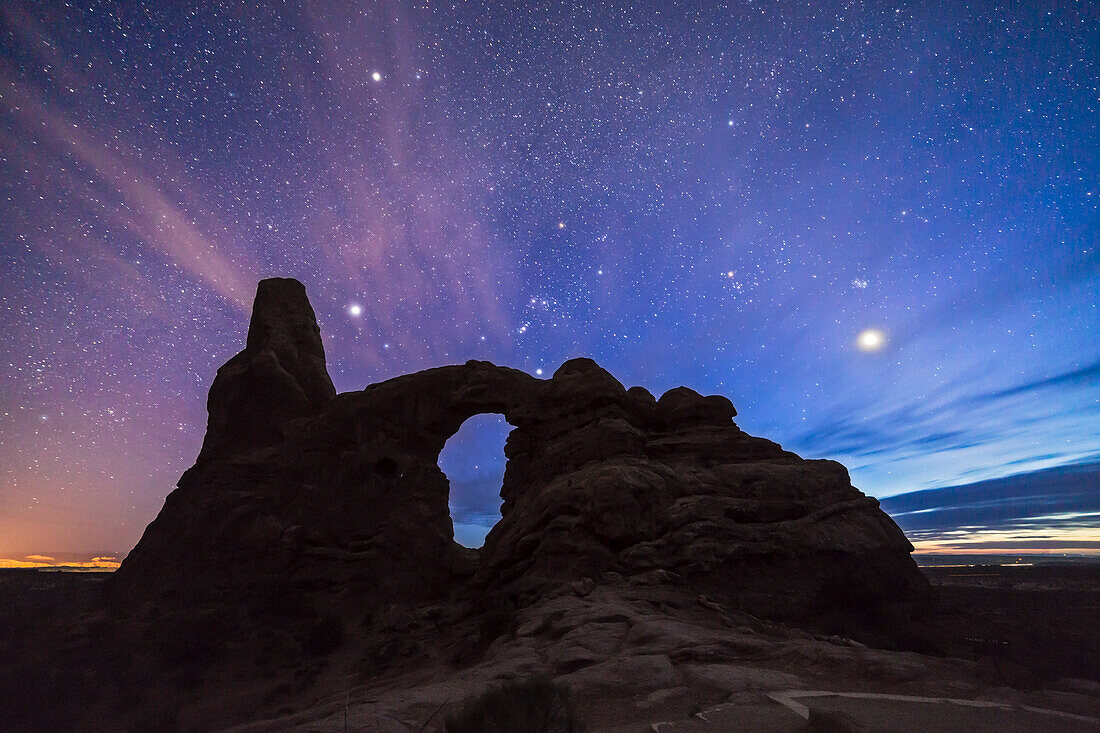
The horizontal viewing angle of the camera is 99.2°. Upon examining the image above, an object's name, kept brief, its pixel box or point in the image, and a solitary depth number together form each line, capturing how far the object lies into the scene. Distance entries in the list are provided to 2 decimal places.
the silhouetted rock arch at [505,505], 19.86
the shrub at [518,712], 6.50
